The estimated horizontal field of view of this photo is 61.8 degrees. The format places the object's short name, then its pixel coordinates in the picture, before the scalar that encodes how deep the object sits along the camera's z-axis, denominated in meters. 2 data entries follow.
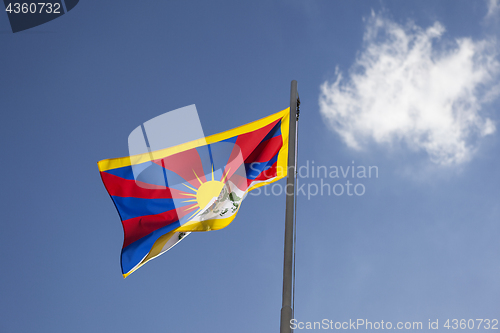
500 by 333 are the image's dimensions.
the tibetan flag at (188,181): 11.36
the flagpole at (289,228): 7.57
